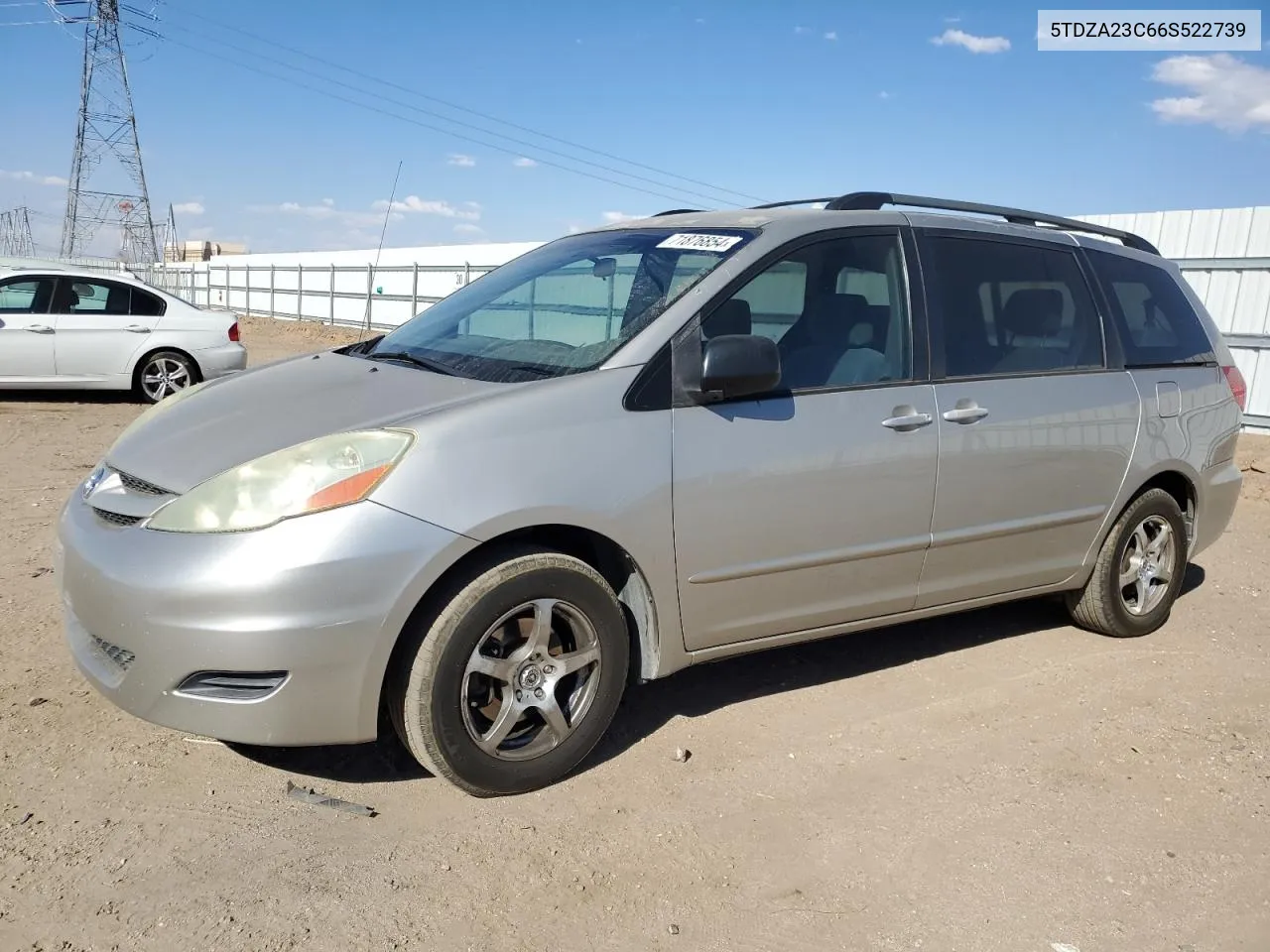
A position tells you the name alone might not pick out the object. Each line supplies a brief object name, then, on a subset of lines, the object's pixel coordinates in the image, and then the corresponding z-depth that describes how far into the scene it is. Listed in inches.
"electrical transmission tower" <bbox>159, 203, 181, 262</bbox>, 2231.3
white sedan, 428.5
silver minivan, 113.0
